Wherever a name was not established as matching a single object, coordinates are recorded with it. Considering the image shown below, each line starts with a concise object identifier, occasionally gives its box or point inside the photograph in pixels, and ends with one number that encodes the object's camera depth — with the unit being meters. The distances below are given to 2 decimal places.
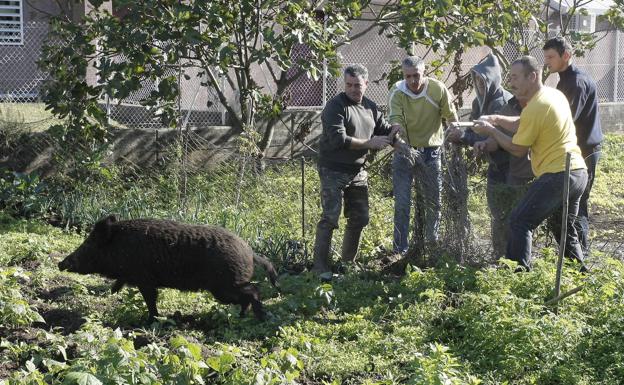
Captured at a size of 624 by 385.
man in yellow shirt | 7.31
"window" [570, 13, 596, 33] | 25.80
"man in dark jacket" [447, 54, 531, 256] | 8.45
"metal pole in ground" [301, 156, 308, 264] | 9.09
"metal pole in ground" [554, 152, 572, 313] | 6.69
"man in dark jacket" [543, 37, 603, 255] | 8.42
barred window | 16.91
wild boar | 6.93
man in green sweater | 8.67
